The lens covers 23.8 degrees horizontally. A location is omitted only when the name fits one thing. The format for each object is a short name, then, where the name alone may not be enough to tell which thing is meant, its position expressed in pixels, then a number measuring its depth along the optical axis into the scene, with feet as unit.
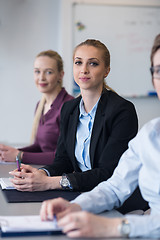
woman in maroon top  8.29
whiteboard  13.99
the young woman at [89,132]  5.19
